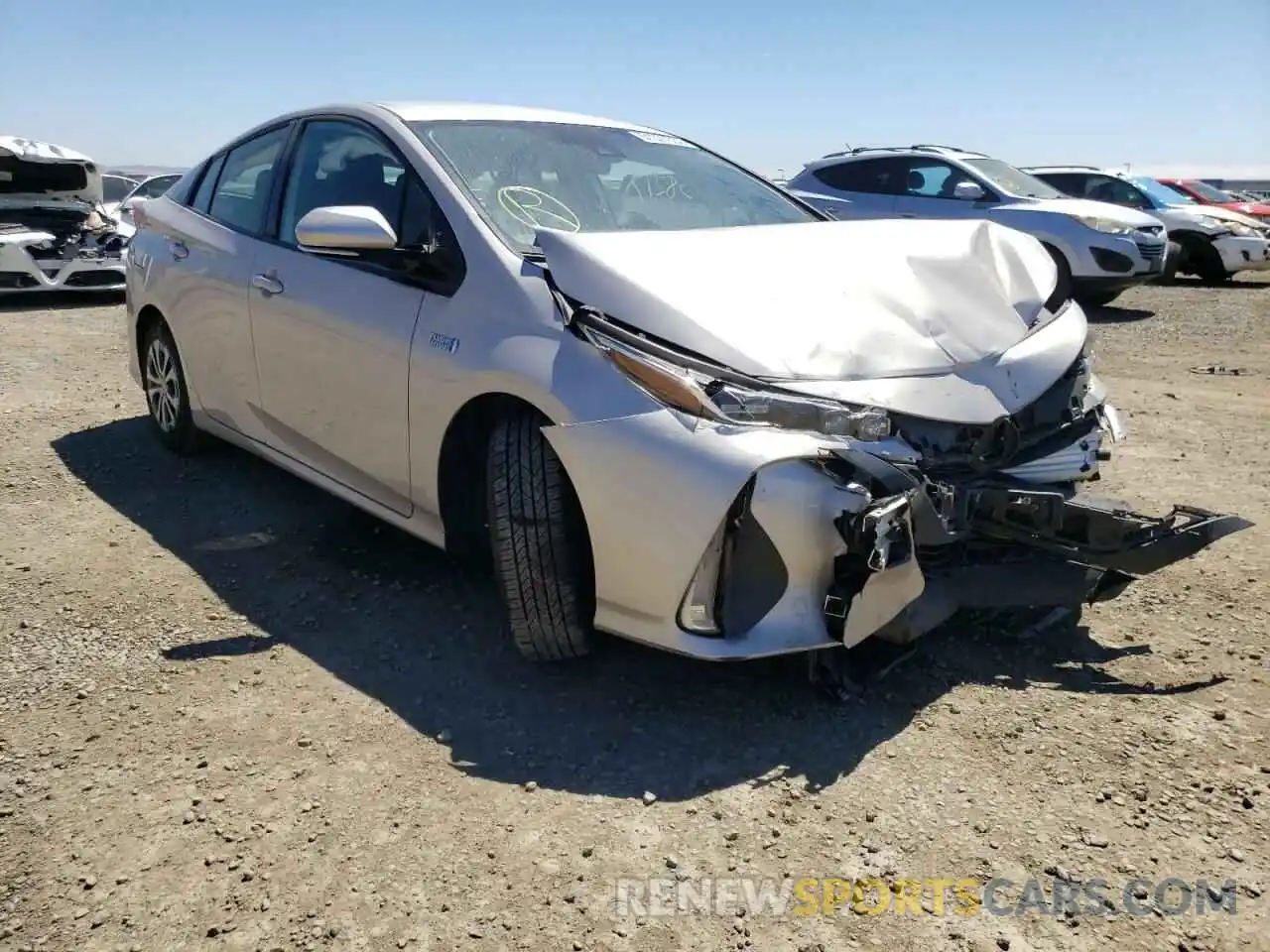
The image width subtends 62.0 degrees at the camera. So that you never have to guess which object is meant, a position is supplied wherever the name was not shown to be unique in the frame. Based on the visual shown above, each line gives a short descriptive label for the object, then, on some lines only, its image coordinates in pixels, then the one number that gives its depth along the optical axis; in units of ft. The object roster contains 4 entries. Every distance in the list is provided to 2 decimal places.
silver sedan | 8.52
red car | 52.49
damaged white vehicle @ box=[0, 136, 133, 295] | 34.06
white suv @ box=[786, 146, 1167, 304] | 35.06
